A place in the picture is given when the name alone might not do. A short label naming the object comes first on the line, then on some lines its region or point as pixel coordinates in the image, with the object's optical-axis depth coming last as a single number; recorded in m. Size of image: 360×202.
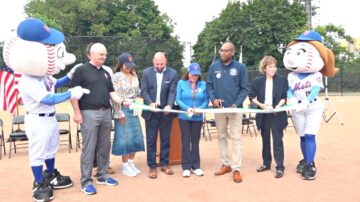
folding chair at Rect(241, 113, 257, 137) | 8.85
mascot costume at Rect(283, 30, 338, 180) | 5.31
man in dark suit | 5.55
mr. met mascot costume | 4.37
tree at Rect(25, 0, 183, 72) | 38.03
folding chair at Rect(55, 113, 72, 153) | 7.76
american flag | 7.53
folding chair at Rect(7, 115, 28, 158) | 7.06
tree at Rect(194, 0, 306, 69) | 34.88
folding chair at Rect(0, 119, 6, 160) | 7.45
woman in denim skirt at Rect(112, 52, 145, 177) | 5.50
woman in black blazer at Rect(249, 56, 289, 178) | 5.55
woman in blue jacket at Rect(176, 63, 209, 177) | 5.50
